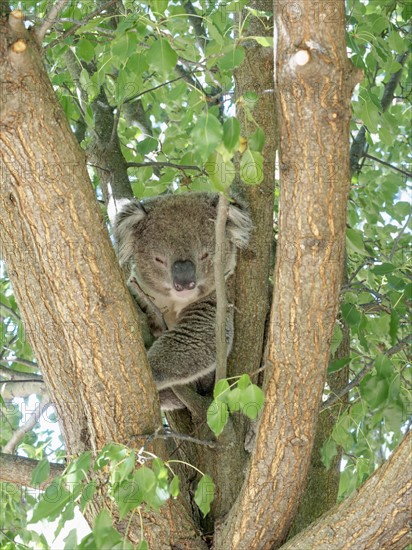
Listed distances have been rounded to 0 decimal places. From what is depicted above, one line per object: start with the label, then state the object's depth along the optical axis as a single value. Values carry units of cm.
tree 428
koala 474
